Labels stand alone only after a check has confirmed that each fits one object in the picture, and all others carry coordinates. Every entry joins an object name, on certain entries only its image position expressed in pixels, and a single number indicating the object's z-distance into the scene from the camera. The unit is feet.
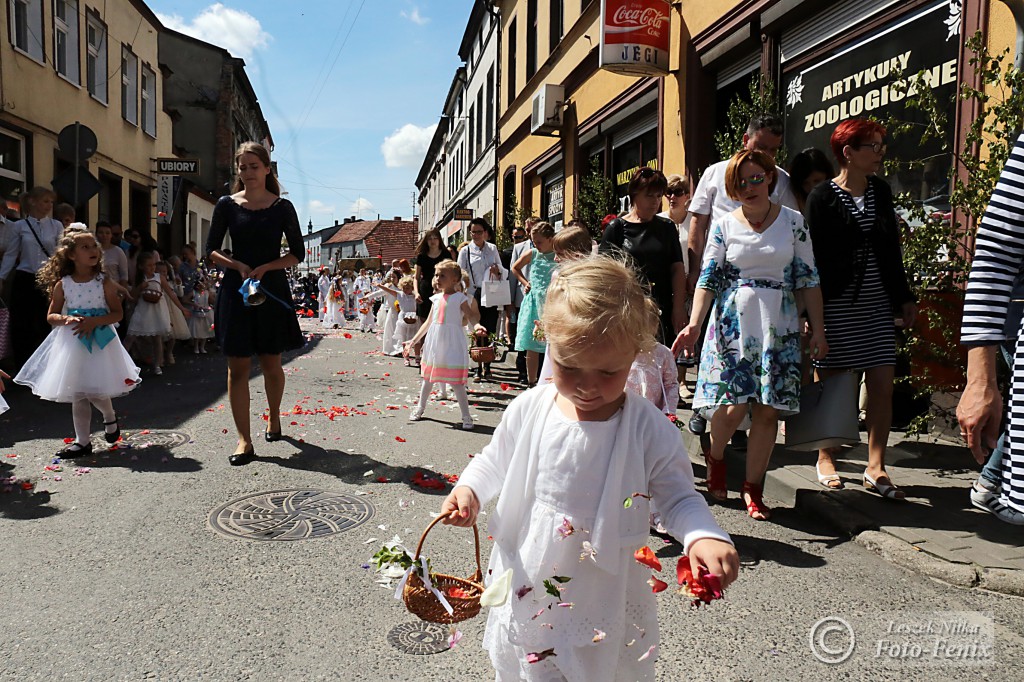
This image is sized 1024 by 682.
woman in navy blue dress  19.25
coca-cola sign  36.42
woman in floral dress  14.25
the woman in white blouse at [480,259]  36.68
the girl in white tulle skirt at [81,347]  19.24
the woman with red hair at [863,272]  15.52
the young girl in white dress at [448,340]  24.48
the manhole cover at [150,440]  20.22
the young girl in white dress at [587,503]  6.32
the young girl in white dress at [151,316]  35.09
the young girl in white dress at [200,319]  44.78
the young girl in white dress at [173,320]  38.88
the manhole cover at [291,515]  13.69
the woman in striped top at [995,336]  5.68
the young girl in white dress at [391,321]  46.83
